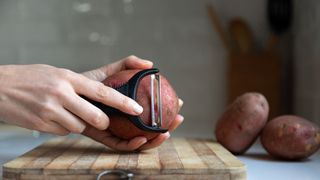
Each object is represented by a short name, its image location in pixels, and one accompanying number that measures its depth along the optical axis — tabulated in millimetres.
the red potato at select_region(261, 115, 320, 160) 1115
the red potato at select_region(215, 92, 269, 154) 1204
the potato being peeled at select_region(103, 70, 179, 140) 956
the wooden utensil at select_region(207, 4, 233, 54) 1885
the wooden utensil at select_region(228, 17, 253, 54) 1832
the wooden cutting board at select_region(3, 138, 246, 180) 805
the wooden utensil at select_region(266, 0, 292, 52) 1856
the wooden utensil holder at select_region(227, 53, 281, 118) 1810
